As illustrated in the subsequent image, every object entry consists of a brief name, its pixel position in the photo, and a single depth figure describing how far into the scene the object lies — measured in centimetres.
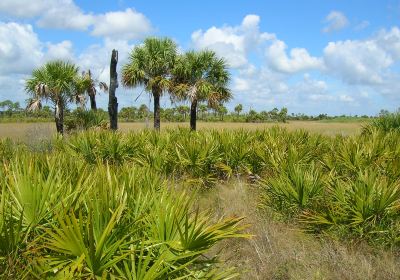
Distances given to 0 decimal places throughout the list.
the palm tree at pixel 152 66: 2517
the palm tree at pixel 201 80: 2438
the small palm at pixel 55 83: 2316
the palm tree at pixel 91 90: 3081
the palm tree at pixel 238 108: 11044
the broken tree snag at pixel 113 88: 1916
